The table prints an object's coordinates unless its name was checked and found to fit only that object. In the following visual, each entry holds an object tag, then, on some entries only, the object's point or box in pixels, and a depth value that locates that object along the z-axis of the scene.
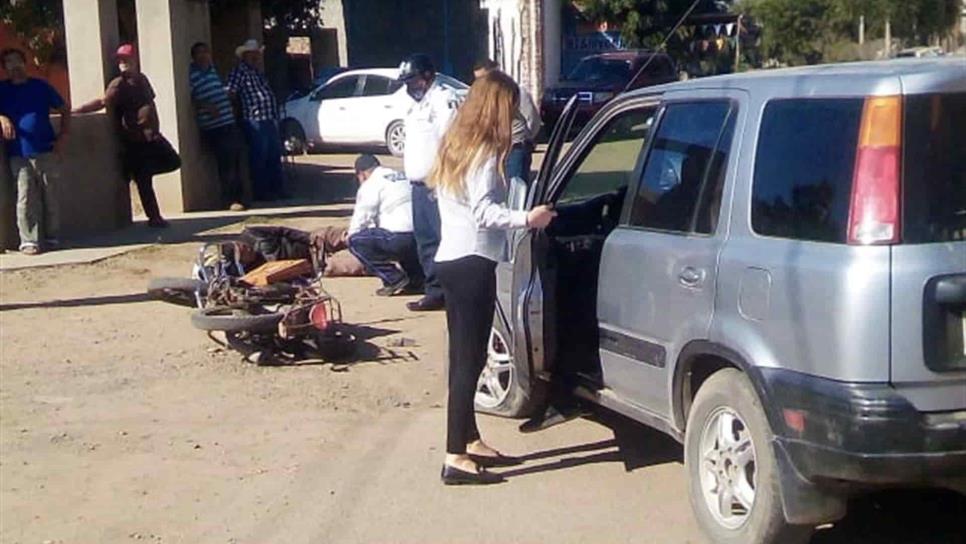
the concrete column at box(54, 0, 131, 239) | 15.05
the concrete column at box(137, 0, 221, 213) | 16.67
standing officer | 10.26
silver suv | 5.21
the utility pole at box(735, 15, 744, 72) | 35.01
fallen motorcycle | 9.55
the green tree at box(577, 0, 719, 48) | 42.69
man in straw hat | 17.33
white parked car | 27.20
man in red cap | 15.32
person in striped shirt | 16.88
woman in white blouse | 6.86
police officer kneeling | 11.70
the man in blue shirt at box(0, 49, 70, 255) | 13.52
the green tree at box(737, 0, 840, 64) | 32.38
